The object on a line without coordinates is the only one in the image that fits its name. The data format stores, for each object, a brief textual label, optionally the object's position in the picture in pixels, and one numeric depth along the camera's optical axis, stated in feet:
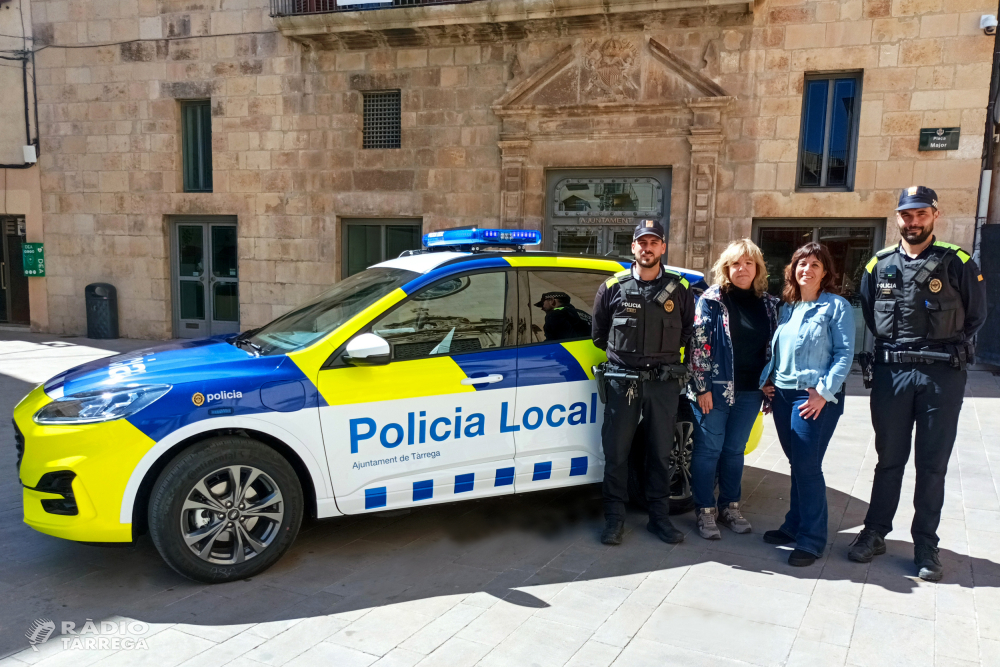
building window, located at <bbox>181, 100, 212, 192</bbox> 44.16
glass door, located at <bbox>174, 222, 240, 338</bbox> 44.57
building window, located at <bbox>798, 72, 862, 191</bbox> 34.35
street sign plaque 32.48
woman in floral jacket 14.06
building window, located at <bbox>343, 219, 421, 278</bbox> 41.27
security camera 31.24
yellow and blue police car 11.65
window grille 40.60
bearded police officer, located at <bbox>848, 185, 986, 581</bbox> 12.32
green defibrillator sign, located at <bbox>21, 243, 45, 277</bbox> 46.91
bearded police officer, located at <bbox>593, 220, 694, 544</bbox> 13.76
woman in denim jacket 12.94
